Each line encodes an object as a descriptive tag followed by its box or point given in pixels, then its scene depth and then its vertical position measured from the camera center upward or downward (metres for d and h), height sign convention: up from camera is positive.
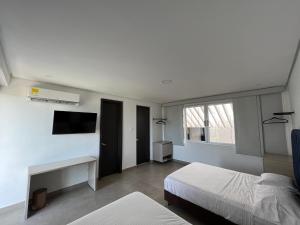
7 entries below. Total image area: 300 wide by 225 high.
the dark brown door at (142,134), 4.72 -0.30
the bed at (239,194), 1.38 -0.92
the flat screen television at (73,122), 2.78 +0.09
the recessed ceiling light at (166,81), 2.72 +0.94
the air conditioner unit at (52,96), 2.45 +0.61
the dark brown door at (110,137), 3.74 -0.34
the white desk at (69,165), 2.16 -0.76
